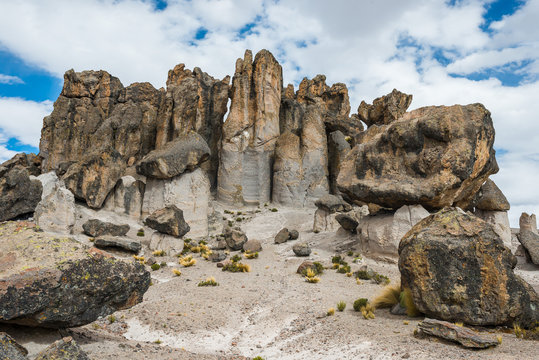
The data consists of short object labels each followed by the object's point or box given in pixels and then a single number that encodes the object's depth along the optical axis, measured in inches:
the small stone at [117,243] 781.3
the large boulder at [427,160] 636.1
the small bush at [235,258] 764.9
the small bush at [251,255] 809.5
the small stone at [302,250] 782.3
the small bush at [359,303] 402.0
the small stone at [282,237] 956.6
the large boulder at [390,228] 677.3
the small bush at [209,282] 594.9
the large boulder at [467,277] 314.3
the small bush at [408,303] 349.7
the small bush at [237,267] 692.1
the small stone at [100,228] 903.1
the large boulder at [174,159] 1061.8
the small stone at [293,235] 970.0
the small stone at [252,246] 863.7
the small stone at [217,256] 788.0
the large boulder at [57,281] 226.1
